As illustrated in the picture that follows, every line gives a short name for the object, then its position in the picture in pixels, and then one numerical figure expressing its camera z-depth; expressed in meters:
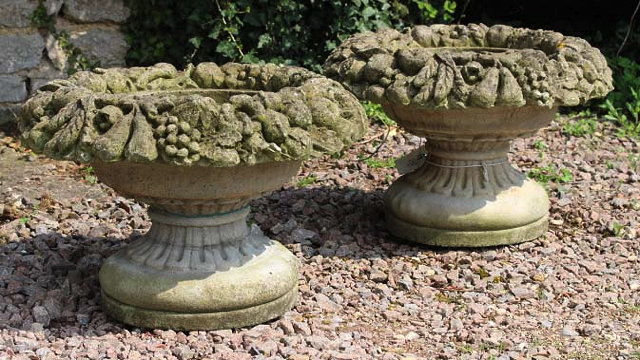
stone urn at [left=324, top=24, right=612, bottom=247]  4.48
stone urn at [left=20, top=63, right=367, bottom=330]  3.54
